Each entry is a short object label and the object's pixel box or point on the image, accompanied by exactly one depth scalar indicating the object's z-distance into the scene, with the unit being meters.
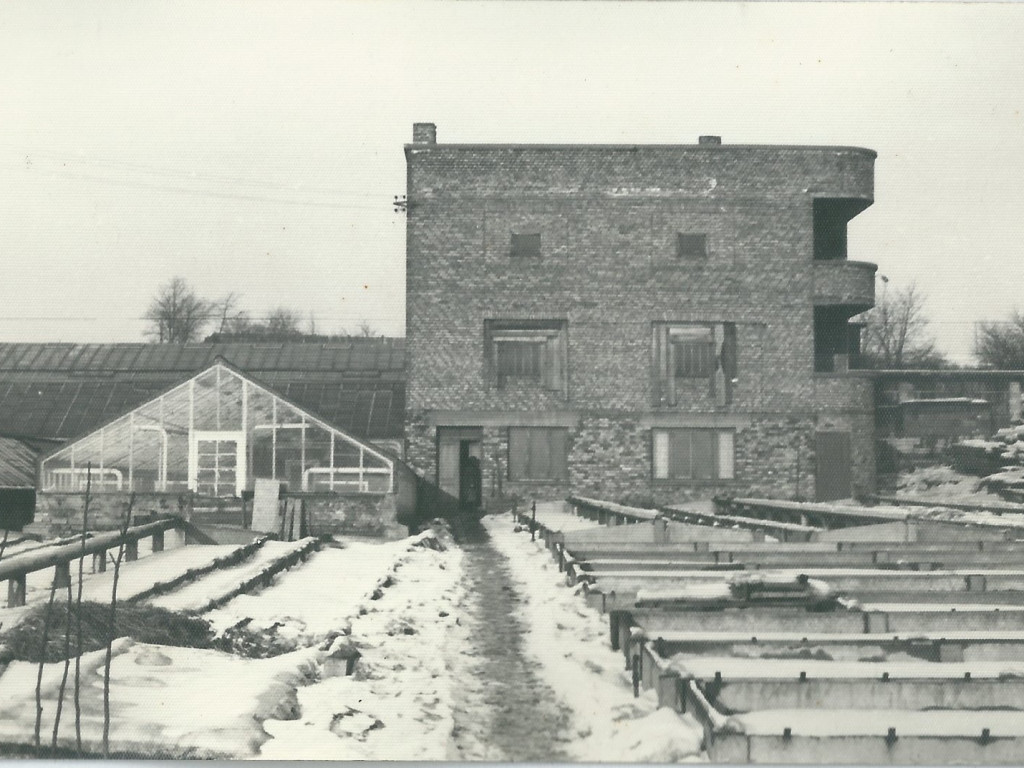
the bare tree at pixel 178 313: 47.58
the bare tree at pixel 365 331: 69.09
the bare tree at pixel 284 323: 55.59
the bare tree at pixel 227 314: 50.84
